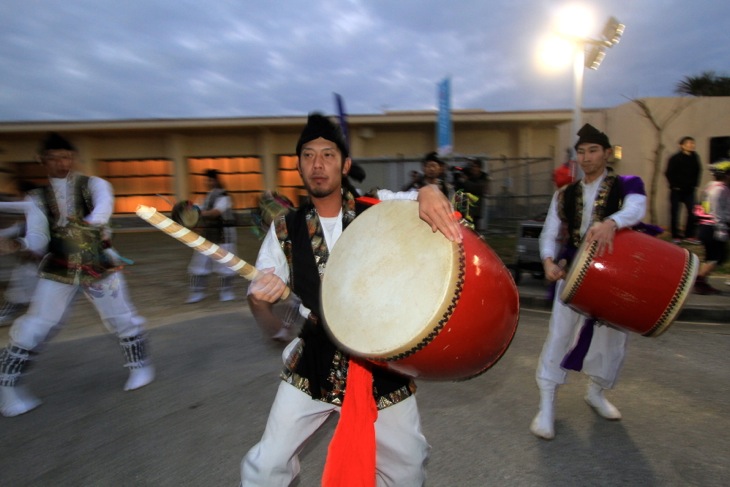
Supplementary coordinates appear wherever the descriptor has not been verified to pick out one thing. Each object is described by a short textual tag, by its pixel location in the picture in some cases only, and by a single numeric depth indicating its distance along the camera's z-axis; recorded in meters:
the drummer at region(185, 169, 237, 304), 6.16
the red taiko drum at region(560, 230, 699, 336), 2.22
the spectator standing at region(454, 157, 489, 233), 6.98
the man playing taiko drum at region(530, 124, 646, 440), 2.65
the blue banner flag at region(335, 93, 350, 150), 4.97
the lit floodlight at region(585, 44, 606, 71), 7.77
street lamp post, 7.59
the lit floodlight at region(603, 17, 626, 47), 7.54
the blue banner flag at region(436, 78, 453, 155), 9.01
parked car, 6.14
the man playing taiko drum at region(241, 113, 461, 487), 1.54
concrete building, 15.94
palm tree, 16.31
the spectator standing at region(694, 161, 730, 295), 5.61
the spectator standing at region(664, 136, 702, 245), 7.60
